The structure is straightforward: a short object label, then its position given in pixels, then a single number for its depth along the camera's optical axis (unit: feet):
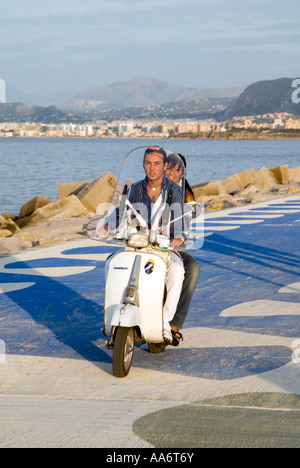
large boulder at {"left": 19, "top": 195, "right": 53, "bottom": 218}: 72.69
